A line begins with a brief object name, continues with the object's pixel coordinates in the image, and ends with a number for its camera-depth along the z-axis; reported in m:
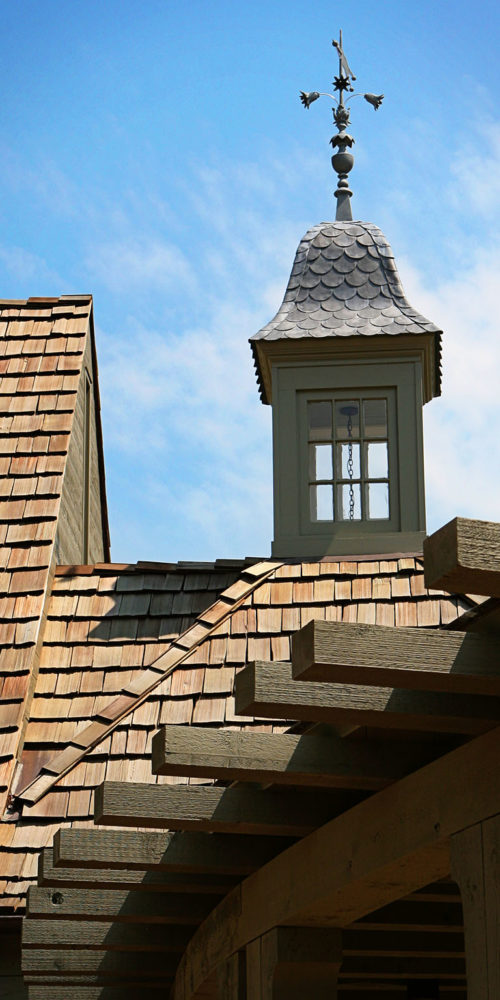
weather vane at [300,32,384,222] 12.05
